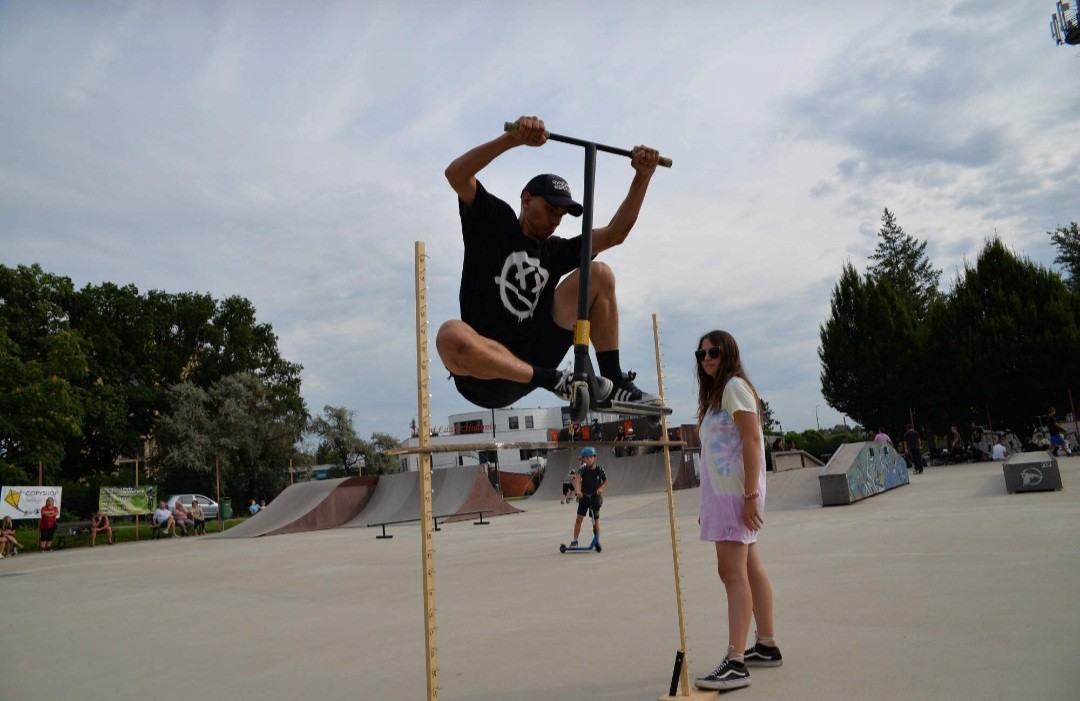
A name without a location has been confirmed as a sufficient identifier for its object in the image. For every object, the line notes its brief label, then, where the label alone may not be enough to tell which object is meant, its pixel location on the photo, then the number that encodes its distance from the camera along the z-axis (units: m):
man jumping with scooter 2.88
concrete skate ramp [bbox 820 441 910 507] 13.73
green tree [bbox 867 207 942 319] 45.47
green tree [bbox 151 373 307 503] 34.69
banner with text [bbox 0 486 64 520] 19.83
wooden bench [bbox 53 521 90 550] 22.54
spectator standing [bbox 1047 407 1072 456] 22.97
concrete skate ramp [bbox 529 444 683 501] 30.72
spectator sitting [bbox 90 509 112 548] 21.37
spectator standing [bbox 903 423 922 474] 21.87
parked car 31.45
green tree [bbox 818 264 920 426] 34.97
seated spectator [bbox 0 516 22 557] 17.75
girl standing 3.68
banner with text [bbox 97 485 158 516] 23.26
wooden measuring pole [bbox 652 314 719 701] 3.48
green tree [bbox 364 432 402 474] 45.16
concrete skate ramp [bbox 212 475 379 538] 22.22
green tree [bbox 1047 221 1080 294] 43.38
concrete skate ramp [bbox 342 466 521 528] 23.14
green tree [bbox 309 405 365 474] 44.56
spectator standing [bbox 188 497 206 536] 24.20
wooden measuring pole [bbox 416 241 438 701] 2.70
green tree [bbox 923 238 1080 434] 29.94
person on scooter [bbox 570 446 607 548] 10.85
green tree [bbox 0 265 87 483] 22.64
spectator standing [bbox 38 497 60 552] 19.67
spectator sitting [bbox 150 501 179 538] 24.11
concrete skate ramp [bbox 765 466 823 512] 14.71
